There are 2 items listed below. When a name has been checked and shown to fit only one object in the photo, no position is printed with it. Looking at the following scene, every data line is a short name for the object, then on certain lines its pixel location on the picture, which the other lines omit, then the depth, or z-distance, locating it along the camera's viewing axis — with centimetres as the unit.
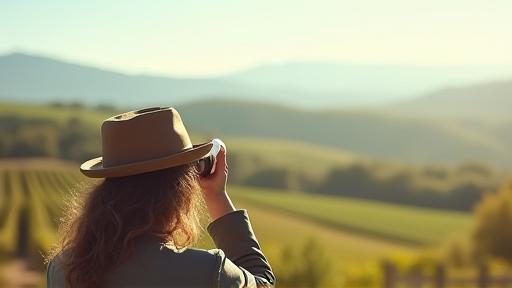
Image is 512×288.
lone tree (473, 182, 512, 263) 3931
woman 268
